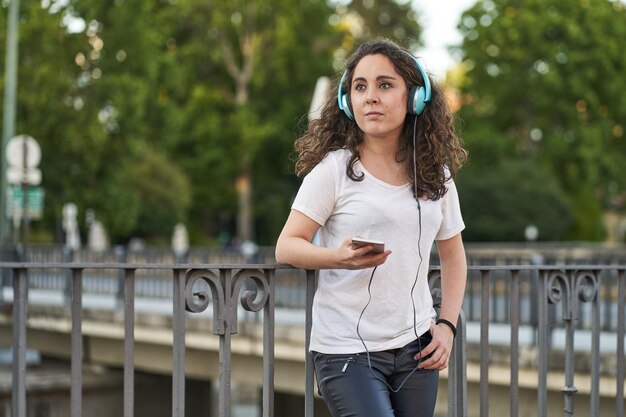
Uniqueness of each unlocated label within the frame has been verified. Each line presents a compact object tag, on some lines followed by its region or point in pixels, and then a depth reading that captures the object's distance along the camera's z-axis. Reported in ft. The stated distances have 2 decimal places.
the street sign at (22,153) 59.72
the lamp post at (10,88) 78.54
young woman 10.96
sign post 59.77
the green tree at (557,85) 159.63
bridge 11.87
